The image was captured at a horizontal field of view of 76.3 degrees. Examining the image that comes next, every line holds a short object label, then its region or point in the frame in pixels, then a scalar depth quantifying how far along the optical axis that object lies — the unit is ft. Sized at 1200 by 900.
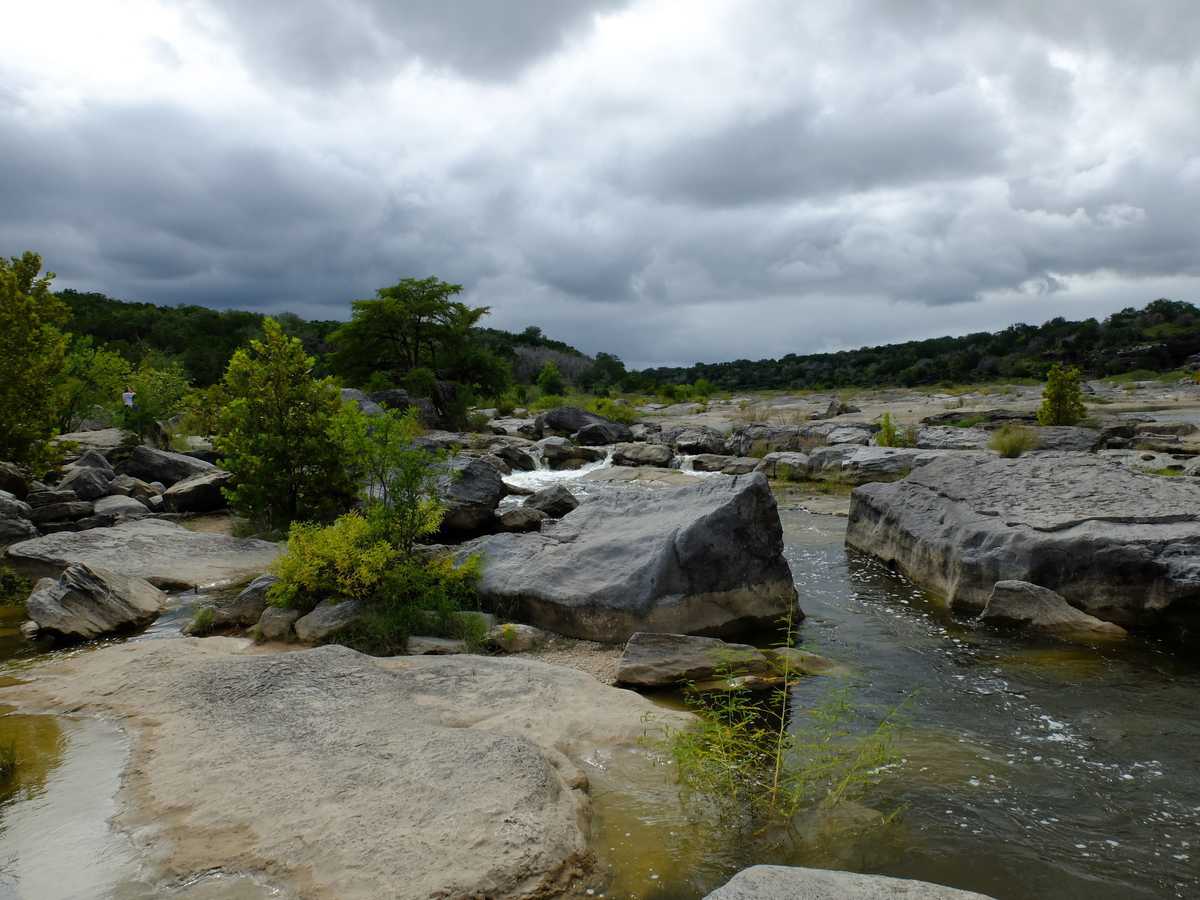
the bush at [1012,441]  67.67
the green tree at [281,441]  46.39
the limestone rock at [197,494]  56.24
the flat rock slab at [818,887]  12.33
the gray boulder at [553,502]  56.75
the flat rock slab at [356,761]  14.43
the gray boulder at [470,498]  48.01
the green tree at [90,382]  79.20
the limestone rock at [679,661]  26.04
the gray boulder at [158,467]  66.28
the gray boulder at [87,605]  30.91
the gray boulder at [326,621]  29.19
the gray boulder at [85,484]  56.29
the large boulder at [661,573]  30.66
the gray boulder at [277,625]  29.94
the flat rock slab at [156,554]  39.27
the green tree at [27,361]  55.06
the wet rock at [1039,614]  30.50
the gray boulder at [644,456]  93.01
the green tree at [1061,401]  91.86
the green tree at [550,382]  210.18
